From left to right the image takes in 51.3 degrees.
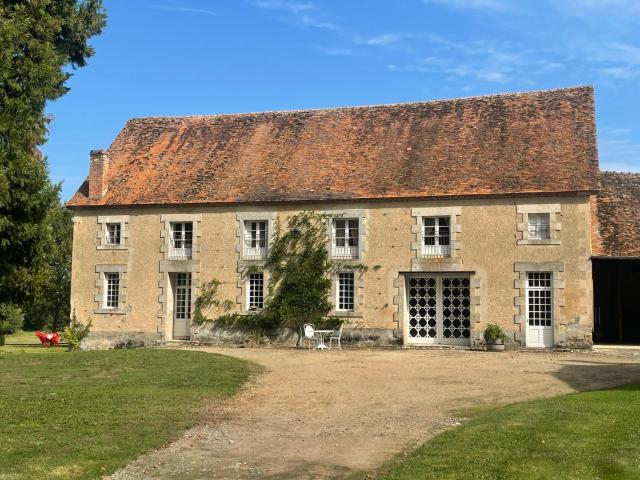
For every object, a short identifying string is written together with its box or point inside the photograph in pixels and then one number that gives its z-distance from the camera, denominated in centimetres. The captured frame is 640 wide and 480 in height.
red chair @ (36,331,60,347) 2430
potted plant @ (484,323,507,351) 1922
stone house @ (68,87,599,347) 1938
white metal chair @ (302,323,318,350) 1969
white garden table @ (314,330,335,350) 1984
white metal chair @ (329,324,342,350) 2009
